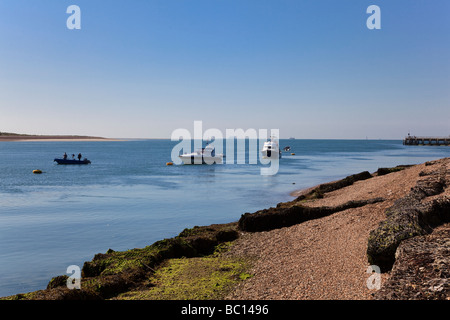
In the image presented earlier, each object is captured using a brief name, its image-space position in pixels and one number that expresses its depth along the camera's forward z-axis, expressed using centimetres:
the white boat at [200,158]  8250
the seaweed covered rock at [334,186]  2544
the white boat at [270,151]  9644
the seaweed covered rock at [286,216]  1689
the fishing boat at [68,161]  7819
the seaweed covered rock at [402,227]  887
